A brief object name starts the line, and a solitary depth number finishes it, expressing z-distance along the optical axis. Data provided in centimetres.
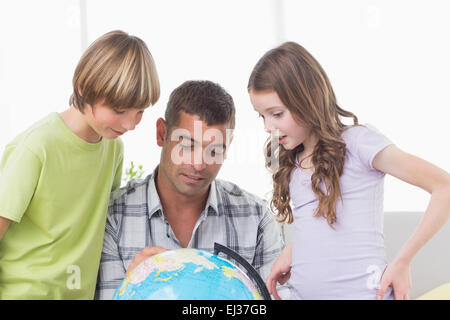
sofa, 255
